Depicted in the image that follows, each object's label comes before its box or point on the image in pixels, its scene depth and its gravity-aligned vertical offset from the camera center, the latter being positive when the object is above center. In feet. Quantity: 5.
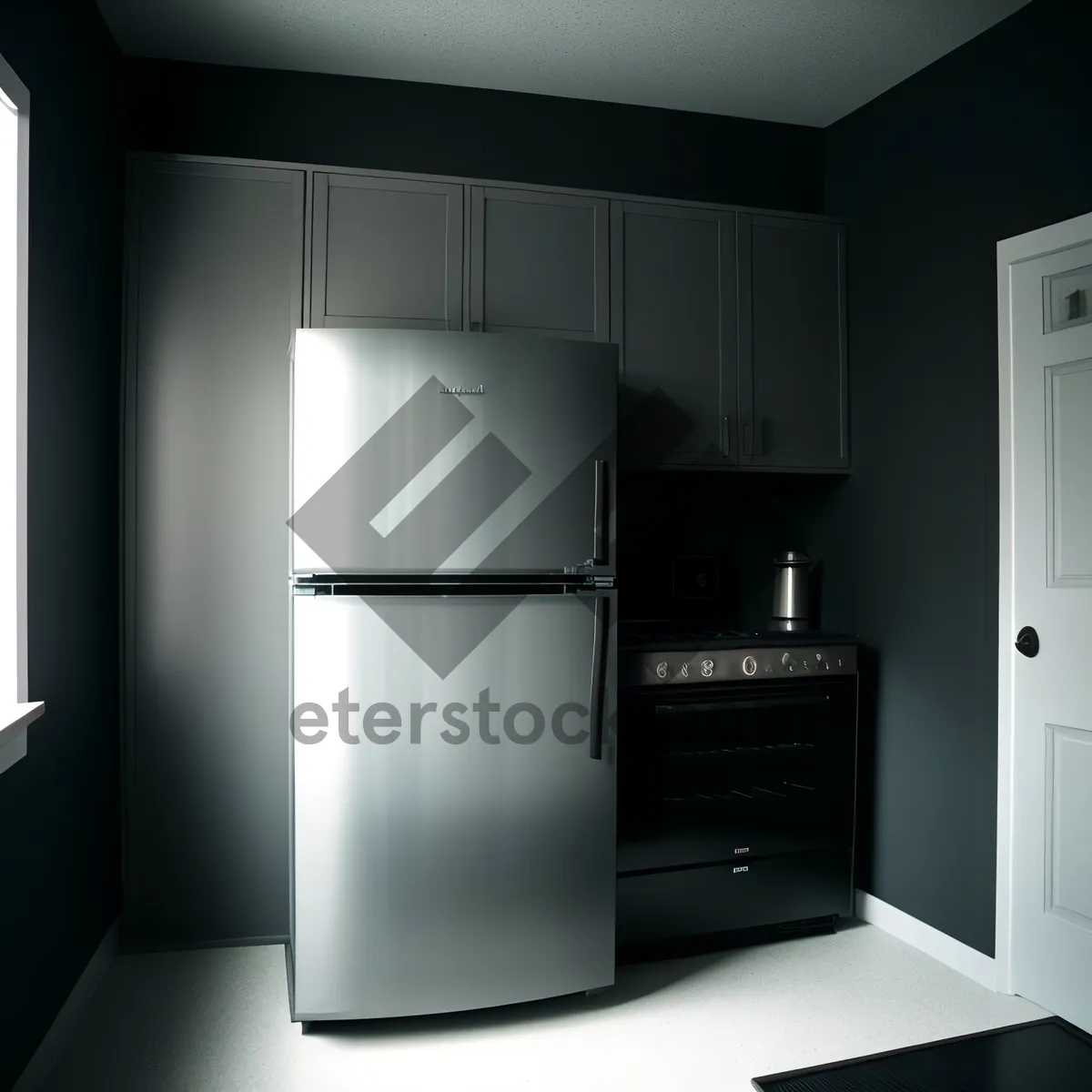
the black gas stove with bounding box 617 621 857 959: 8.54 -2.36
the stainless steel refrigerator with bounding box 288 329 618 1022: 7.08 -0.95
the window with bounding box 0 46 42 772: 5.95 +1.08
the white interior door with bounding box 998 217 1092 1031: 7.50 -0.53
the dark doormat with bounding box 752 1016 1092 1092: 4.27 -2.61
